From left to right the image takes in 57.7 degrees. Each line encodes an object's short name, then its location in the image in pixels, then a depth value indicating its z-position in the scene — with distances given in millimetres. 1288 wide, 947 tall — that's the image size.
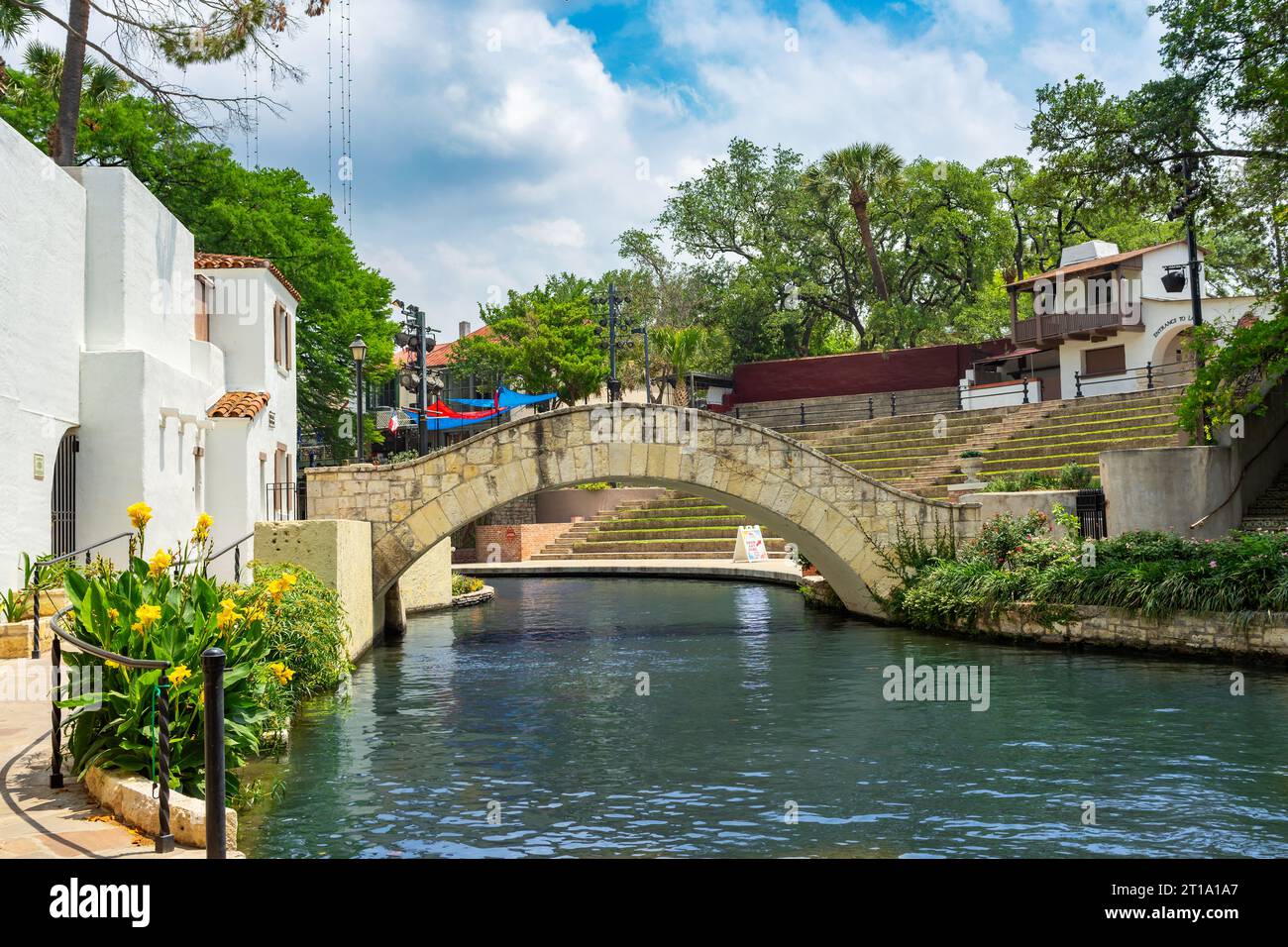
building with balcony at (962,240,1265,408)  39844
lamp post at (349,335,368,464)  22094
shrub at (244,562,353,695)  12492
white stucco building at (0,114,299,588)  15086
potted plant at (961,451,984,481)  28609
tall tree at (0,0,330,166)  19359
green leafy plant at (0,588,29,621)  13477
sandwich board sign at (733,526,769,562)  33500
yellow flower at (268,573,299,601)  8133
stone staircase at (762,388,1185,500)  29047
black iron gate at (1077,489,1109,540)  19547
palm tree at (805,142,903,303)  49719
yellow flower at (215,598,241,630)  7395
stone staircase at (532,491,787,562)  37219
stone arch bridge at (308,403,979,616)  18469
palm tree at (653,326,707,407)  51281
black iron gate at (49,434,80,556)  16422
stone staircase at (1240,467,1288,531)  19641
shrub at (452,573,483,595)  27789
